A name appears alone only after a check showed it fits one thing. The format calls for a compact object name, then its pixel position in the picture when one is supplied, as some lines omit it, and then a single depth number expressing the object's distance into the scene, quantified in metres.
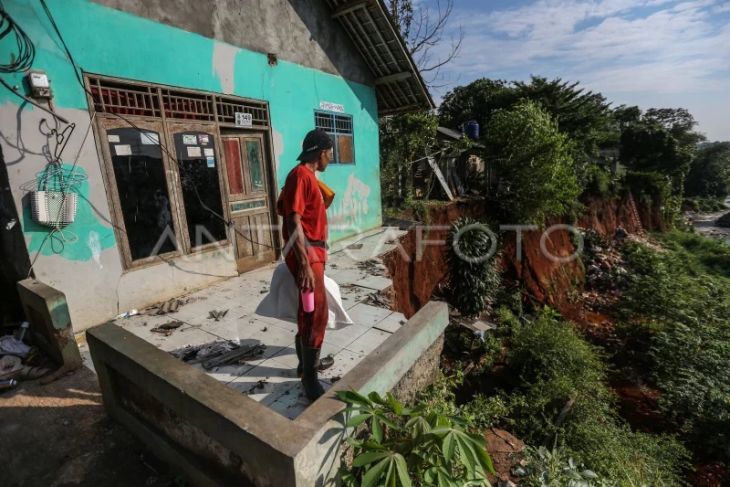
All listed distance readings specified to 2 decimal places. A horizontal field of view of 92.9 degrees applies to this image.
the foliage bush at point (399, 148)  10.52
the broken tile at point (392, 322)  3.96
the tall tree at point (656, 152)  23.59
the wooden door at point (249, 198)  5.36
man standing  2.42
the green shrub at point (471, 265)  6.98
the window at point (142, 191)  4.06
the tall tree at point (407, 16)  12.53
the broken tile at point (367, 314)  4.12
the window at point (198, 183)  4.61
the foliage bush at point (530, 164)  9.93
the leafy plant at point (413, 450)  1.81
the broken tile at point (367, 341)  3.53
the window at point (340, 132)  6.86
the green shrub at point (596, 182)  15.51
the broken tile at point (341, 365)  3.10
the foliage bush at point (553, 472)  3.02
